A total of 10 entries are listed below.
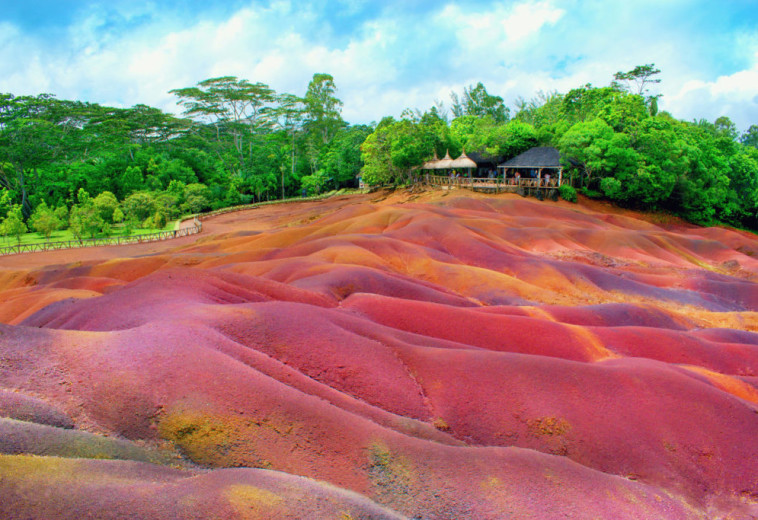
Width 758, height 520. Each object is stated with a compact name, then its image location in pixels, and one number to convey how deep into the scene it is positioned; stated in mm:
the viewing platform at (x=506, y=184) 46219
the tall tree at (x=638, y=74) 66500
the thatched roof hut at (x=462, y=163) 49438
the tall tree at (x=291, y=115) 73938
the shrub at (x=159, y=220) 48219
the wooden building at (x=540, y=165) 47062
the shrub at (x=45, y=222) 41356
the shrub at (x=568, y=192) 46062
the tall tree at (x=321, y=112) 78438
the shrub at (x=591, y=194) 48406
